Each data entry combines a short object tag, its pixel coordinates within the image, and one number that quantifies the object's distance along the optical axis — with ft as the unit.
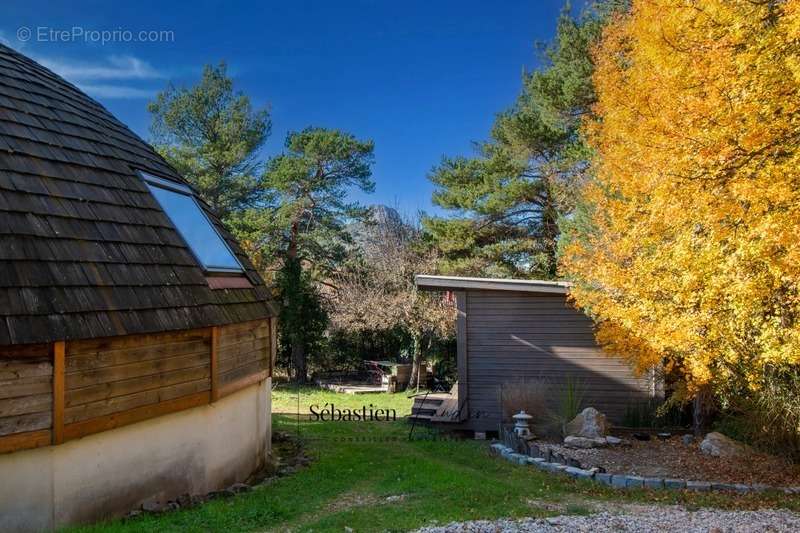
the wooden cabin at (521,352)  36.37
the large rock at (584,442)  28.48
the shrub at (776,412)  22.95
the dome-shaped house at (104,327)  13.67
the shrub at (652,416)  34.58
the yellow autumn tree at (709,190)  18.15
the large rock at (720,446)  25.77
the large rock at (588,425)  29.91
